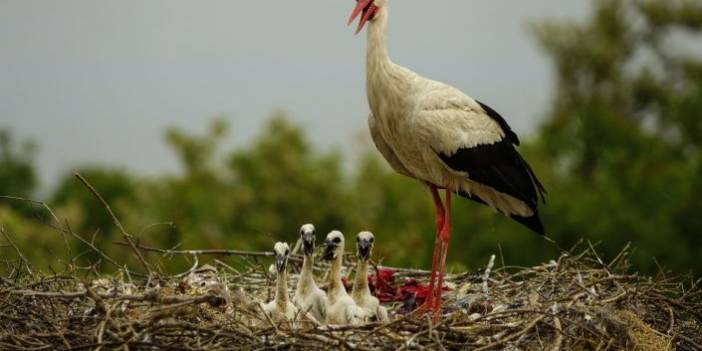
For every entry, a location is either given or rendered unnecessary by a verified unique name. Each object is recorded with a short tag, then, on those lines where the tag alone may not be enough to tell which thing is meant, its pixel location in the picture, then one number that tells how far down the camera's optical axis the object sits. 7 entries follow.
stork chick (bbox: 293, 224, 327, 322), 16.95
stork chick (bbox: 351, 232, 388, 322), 17.12
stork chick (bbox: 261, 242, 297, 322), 16.14
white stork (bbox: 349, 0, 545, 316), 17.50
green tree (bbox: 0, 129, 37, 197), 68.25
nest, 13.78
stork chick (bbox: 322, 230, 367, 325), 16.48
